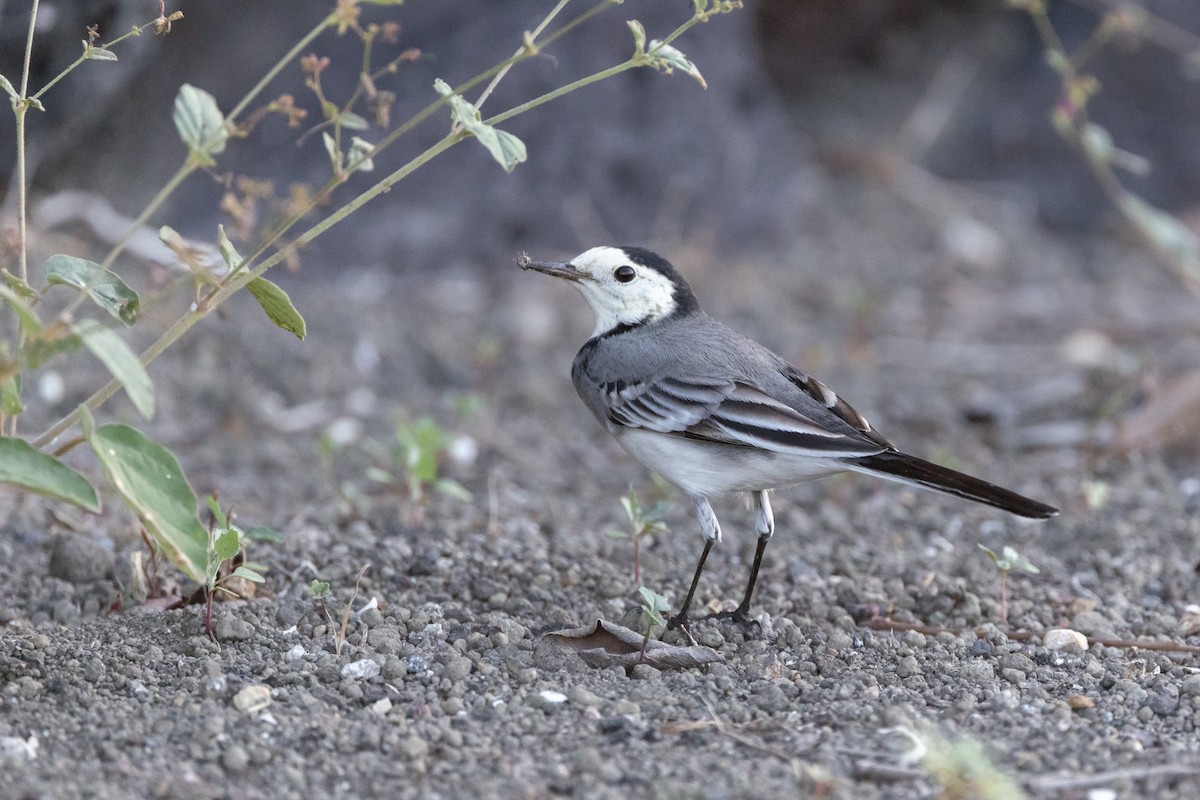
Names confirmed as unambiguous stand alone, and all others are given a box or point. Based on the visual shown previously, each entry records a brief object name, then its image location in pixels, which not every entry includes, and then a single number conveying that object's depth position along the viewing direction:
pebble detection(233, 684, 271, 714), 7.08
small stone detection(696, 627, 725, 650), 8.37
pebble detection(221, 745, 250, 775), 6.46
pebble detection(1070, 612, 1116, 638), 8.70
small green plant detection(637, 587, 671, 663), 7.54
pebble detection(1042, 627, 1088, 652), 8.43
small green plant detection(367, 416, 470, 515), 10.17
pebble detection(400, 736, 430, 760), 6.62
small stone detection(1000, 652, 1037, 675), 7.98
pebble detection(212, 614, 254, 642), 7.99
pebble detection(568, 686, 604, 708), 7.30
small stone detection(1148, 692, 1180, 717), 7.33
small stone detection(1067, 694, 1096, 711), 7.42
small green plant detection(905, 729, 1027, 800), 5.82
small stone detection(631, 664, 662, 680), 7.79
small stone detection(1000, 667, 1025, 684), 7.80
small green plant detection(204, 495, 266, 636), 7.49
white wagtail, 8.52
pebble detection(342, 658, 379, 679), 7.62
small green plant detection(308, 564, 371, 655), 7.93
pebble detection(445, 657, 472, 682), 7.59
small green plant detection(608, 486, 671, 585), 8.69
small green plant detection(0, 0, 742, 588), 6.22
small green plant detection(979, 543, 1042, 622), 8.45
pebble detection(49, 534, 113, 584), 9.06
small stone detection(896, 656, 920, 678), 7.87
